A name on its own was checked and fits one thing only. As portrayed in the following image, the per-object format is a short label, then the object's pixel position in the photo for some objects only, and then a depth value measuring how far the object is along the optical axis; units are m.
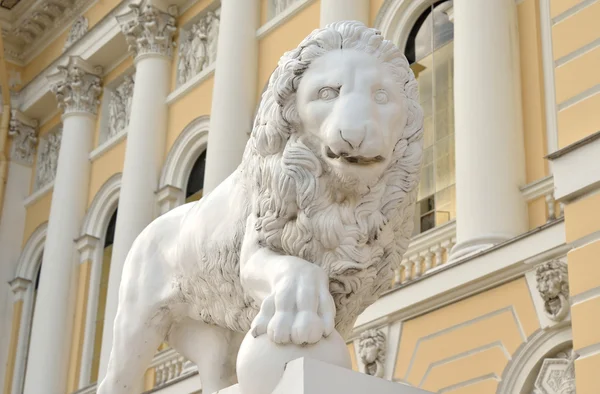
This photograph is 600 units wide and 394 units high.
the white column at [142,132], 17.75
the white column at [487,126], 11.56
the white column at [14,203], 21.30
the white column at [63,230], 19.05
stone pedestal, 3.46
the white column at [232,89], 16.05
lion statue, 3.79
